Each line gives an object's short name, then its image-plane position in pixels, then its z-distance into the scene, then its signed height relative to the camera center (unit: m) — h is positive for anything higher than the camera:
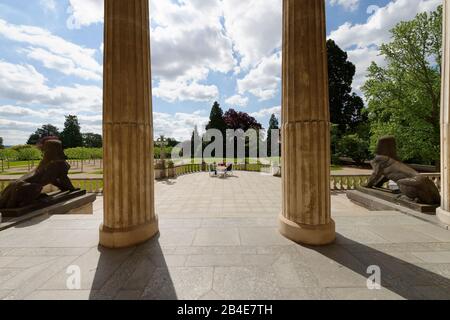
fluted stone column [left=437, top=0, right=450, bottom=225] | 5.34 +0.80
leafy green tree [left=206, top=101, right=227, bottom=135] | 58.66 +9.07
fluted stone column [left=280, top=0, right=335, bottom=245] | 4.29 +0.68
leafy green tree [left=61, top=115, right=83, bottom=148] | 76.38 +8.69
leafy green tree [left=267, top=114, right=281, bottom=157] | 70.61 +11.24
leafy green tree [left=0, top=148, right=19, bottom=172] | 37.68 +0.76
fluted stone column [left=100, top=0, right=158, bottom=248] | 4.28 +0.67
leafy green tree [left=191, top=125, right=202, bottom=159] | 54.08 +4.50
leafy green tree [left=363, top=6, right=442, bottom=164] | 15.24 +4.89
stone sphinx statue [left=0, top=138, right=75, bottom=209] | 6.35 -0.76
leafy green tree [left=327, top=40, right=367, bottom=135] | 37.44 +10.98
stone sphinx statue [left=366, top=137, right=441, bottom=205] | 6.36 -0.73
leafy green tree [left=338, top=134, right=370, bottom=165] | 30.20 +1.18
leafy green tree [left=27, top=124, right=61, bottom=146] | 87.80 +12.02
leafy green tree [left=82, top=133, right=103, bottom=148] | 86.65 +7.07
